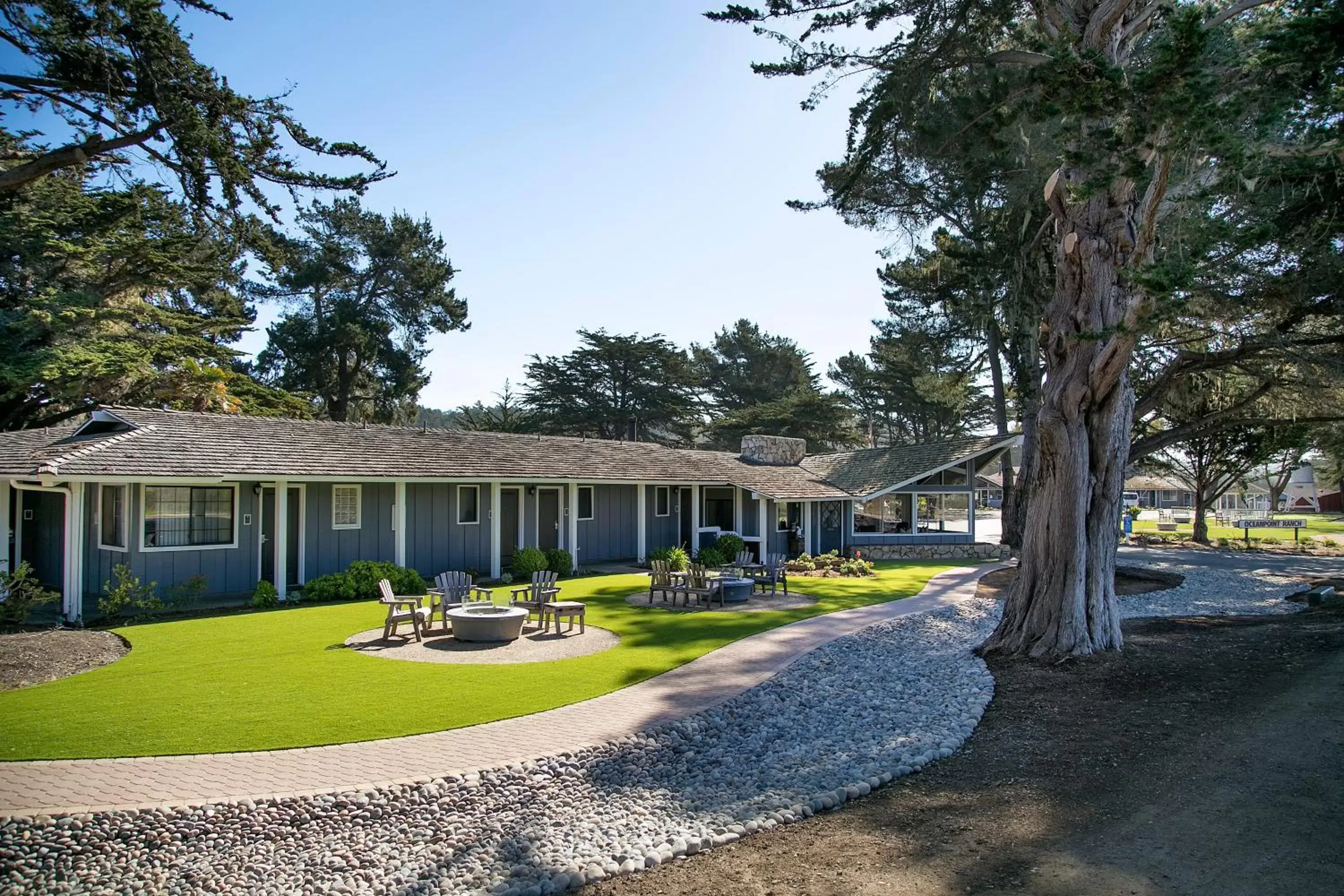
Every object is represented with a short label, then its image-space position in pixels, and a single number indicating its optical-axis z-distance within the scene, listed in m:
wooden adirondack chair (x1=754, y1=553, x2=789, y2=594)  18.92
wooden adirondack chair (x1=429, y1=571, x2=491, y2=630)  14.03
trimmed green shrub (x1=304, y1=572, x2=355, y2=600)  16.70
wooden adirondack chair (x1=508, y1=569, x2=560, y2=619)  13.95
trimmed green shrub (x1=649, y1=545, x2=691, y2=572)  21.61
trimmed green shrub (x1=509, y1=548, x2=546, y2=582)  20.53
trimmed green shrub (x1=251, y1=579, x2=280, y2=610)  15.70
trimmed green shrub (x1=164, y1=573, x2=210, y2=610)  15.02
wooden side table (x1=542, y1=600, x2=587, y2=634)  13.45
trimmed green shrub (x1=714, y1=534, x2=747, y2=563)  24.69
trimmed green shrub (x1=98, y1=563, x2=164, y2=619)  13.83
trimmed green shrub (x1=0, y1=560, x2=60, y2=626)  13.07
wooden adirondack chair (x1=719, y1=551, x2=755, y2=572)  19.94
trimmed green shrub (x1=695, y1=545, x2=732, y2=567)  23.84
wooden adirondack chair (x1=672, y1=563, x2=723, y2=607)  16.88
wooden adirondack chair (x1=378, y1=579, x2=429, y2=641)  12.73
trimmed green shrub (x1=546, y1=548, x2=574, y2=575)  21.39
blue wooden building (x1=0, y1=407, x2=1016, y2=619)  15.37
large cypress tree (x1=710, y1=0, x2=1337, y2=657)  9.87
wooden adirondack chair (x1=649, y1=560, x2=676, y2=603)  17.11
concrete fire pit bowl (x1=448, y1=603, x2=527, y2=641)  12.54
